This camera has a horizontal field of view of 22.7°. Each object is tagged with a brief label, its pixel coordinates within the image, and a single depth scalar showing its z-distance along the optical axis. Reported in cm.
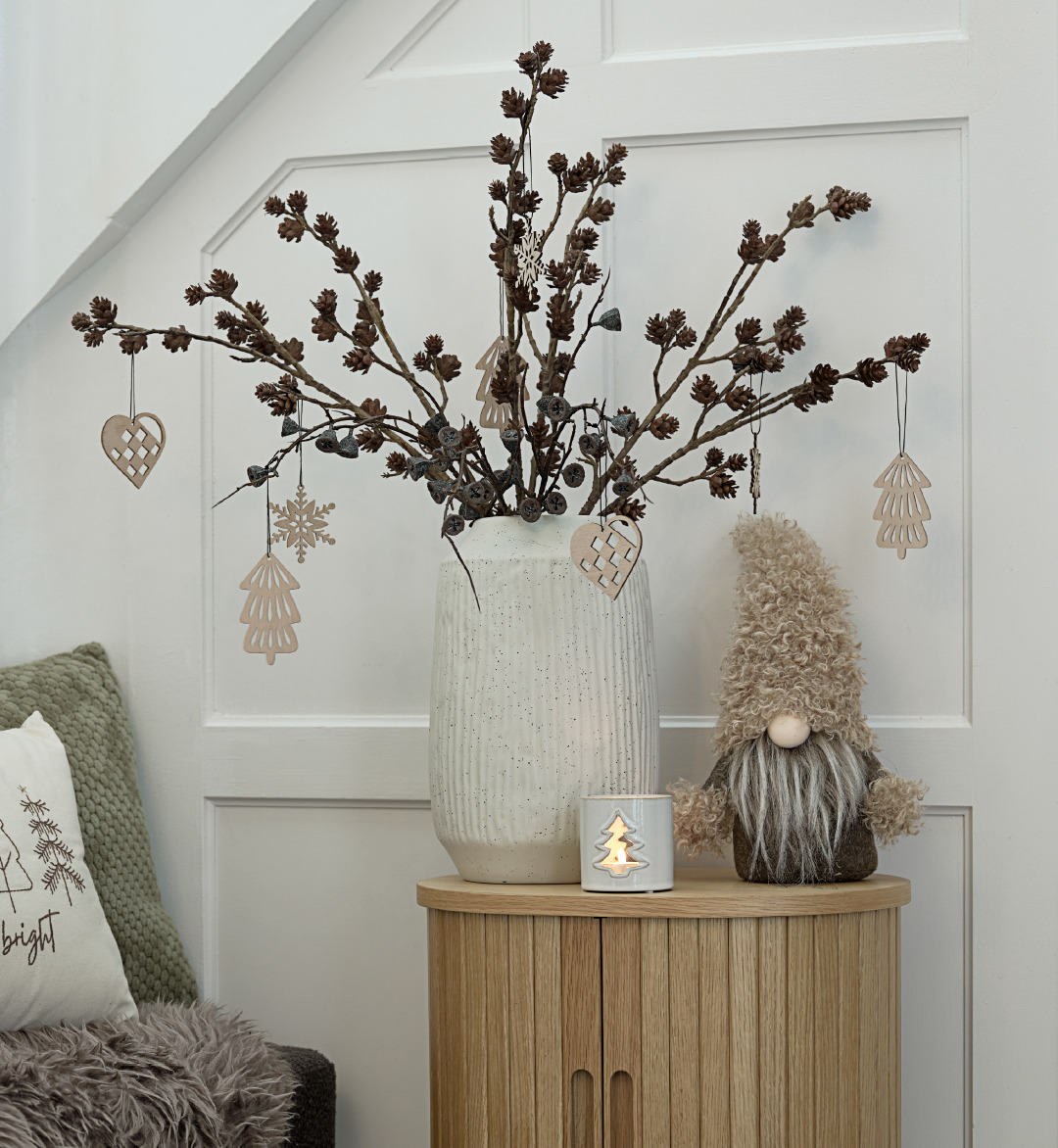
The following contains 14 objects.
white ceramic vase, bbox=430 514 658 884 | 235
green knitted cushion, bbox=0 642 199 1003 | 260
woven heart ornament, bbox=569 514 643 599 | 228
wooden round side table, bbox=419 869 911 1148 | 227
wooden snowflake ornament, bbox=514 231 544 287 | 241
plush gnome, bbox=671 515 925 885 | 237
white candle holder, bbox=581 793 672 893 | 230
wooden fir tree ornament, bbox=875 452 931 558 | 250
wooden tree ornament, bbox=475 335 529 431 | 255
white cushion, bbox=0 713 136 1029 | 237
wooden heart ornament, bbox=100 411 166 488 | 249
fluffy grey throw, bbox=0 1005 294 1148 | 224
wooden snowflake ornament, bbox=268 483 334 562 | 251
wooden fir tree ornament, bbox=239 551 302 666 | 246
